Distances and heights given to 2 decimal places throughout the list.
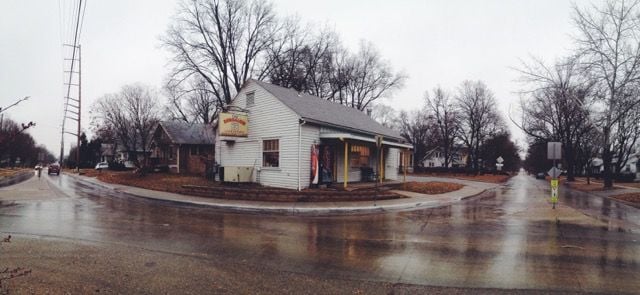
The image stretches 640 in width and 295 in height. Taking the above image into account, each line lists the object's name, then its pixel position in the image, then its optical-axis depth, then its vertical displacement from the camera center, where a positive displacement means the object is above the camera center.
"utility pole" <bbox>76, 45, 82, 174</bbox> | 40.34 +6.85
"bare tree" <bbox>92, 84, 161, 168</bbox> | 46.12 +5.46
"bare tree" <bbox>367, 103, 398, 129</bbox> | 80.84 +10.11
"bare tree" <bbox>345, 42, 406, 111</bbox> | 47.06 +10.33
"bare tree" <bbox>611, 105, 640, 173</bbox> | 24.82 +2.79
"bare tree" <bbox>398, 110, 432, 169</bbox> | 79.19 +6.32
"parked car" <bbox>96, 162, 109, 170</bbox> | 49.91 -1.29
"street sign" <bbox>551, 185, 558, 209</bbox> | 14.55 -1.26
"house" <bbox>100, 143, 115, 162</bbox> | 76.88 +1.03
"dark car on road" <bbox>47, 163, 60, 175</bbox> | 42.55 -1.51
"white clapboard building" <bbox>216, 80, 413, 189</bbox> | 17.78 +0.88
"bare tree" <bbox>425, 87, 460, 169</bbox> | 58.96 +6.44
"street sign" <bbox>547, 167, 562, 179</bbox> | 14.86 -0.43
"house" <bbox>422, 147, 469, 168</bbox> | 92.49 +0.56
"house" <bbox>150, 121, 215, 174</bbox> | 37.41 +1.34
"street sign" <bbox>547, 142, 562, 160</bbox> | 14.74 +0.47
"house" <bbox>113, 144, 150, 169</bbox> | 54.90 +0.38
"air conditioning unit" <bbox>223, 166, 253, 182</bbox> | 18.94 -0.82
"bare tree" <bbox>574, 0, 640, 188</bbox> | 20.30 +5.57
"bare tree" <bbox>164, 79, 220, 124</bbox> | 48.21 +7.35
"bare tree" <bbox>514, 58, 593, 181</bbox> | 28.12 +4.79
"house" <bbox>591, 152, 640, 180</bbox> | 69.12 -0.74
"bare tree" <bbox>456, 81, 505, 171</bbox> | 56.81 +7.41
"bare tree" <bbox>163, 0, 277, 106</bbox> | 30.22 +9.91
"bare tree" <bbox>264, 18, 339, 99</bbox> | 33.16 +9.31
